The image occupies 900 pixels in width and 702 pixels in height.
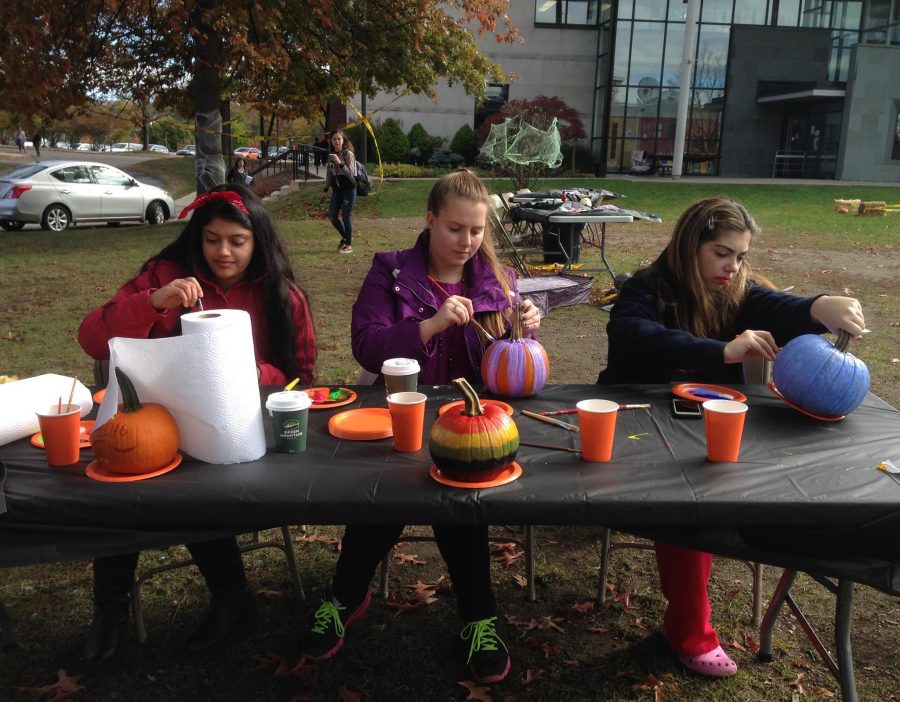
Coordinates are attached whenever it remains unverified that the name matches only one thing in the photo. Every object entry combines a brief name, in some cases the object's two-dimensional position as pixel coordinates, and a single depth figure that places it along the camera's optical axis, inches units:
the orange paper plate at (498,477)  65.6
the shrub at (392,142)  1089.4
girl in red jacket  93.3
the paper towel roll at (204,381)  66.9
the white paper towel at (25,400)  75.9
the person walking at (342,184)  418.6
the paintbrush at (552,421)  79.1
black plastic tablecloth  62.7
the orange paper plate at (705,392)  88.6
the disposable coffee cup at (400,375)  82.6
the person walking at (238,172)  528.8
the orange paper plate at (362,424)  77.2
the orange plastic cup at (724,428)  68.8
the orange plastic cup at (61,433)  69.2
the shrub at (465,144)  1135.0
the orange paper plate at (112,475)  66.9
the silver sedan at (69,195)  565.6
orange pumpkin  66.0
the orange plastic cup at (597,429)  69.6
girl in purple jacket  91.0
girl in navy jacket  91.4
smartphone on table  82.7
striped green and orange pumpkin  64.3
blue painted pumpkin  79.6
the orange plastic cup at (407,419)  73.0
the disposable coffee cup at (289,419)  71.2
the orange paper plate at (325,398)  87.3
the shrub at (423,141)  1123.3
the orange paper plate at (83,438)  76.0
